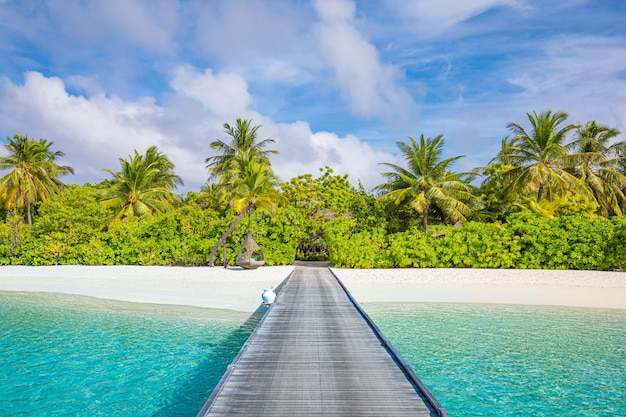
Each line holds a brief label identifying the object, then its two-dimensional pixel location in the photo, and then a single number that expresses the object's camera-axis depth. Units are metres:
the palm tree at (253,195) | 19.45
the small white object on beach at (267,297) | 9.32
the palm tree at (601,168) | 23.20
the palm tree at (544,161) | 20.55
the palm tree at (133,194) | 24.77
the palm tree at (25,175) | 27.38
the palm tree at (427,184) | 20.53
